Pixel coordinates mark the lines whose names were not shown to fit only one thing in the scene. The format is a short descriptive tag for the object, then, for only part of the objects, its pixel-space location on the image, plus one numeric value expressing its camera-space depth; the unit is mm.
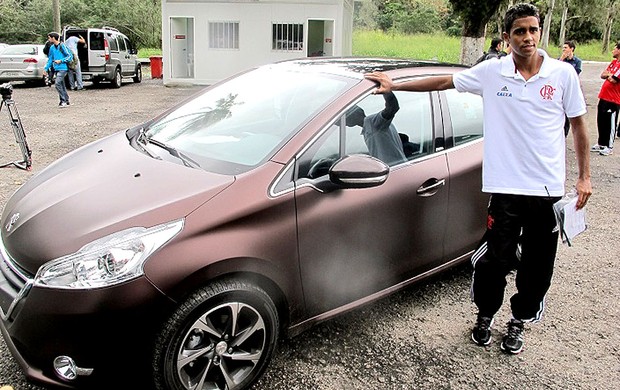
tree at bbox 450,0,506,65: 12258
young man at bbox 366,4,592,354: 2703
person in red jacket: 8406
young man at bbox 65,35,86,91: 15250
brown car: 2152
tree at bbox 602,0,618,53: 46359
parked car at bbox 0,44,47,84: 16062
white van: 16266
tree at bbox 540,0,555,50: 36188
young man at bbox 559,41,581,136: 9698
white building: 17219
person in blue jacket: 12664
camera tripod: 6344
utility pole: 23691
